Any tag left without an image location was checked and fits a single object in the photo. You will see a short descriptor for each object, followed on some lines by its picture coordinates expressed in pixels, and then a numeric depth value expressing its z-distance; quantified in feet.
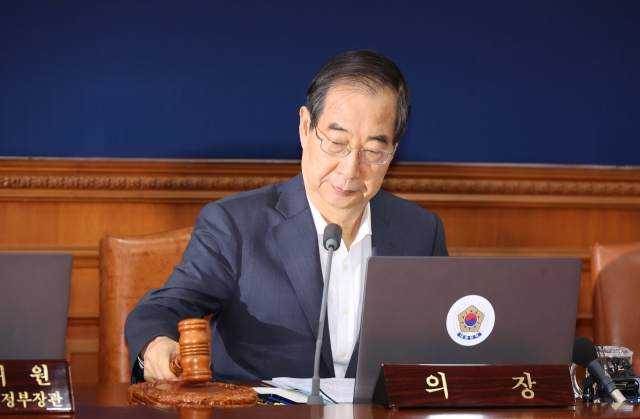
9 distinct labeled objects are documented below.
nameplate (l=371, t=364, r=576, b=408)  9.52
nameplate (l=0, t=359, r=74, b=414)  9.16
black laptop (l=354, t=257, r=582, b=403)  9.61
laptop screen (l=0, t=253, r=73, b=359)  9.61
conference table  9.16
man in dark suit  11.72
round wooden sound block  9.44
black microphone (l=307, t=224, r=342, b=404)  9.88
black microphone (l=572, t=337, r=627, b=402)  9.88
